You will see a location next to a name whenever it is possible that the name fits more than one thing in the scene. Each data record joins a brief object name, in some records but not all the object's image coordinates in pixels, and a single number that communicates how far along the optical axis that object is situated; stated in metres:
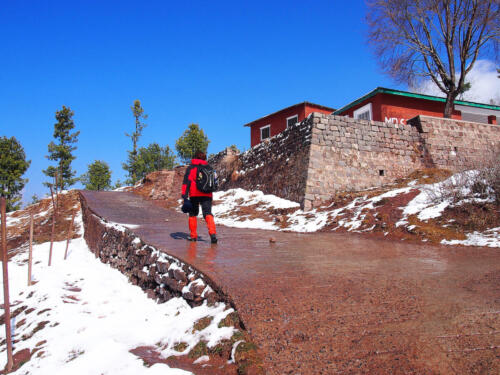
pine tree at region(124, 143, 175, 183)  43.00
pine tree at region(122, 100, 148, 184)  36.22
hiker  5.87
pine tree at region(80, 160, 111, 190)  40.53
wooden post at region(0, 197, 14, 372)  3.35
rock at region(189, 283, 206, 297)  3.33
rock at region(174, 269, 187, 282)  3.79
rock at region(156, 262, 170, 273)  4.35
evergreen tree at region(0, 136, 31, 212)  24.52
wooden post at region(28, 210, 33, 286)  6.51
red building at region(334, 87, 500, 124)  17.73
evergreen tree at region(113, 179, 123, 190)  46.86
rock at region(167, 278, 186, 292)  3.74
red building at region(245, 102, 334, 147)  20.70
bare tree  14.94
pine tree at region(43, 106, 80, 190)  28.58
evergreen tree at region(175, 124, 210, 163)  36.44
